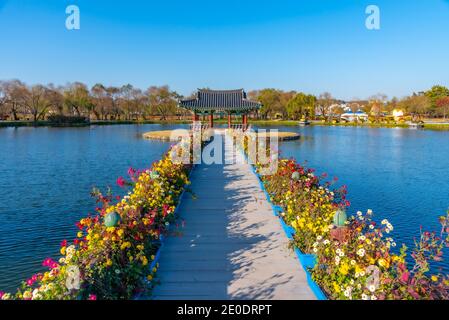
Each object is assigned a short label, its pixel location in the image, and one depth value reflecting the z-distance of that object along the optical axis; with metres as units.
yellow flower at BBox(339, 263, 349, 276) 2.92
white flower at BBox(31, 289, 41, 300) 2.39
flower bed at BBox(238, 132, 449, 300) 2.70
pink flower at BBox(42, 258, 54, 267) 2.86
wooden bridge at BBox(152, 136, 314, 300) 3.44
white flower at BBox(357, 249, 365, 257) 3.04
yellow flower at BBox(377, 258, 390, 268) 2.85
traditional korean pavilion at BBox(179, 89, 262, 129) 22.00
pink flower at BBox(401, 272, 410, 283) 2.64
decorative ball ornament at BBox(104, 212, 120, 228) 3.54
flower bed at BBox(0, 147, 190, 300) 2.61
